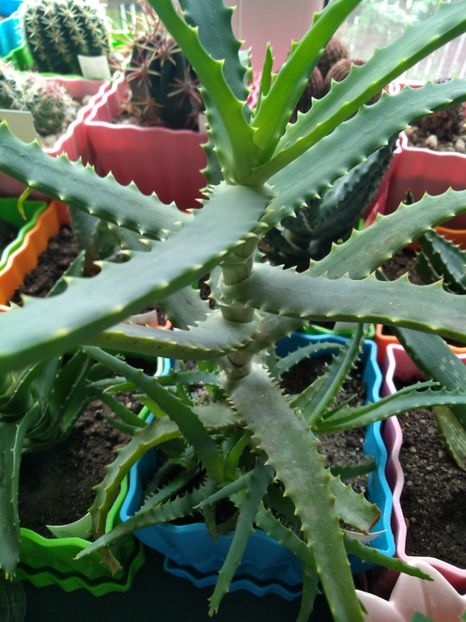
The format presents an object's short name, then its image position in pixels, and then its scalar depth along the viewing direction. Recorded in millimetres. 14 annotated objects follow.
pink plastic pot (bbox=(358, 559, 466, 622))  509
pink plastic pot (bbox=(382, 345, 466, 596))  552
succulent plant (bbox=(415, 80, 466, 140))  1059
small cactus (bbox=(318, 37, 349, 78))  1005
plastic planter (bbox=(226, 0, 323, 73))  1010
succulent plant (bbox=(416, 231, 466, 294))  683
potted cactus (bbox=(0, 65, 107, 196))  982
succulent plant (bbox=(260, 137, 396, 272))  744
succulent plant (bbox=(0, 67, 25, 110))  984
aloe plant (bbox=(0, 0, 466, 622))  282
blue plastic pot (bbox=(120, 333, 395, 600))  563
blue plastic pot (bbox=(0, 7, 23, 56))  1255
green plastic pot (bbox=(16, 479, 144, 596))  568
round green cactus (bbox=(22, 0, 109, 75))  1125
